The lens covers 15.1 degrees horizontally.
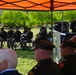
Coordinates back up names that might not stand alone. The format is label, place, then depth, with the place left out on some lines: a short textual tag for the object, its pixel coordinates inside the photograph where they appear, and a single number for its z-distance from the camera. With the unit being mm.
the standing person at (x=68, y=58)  4141
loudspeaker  16672
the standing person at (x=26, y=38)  18406
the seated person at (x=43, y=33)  17567
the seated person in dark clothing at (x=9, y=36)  18888
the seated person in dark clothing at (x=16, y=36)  18578
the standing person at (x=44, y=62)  3764
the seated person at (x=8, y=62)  2990
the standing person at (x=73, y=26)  17353
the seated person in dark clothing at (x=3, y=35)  19250
